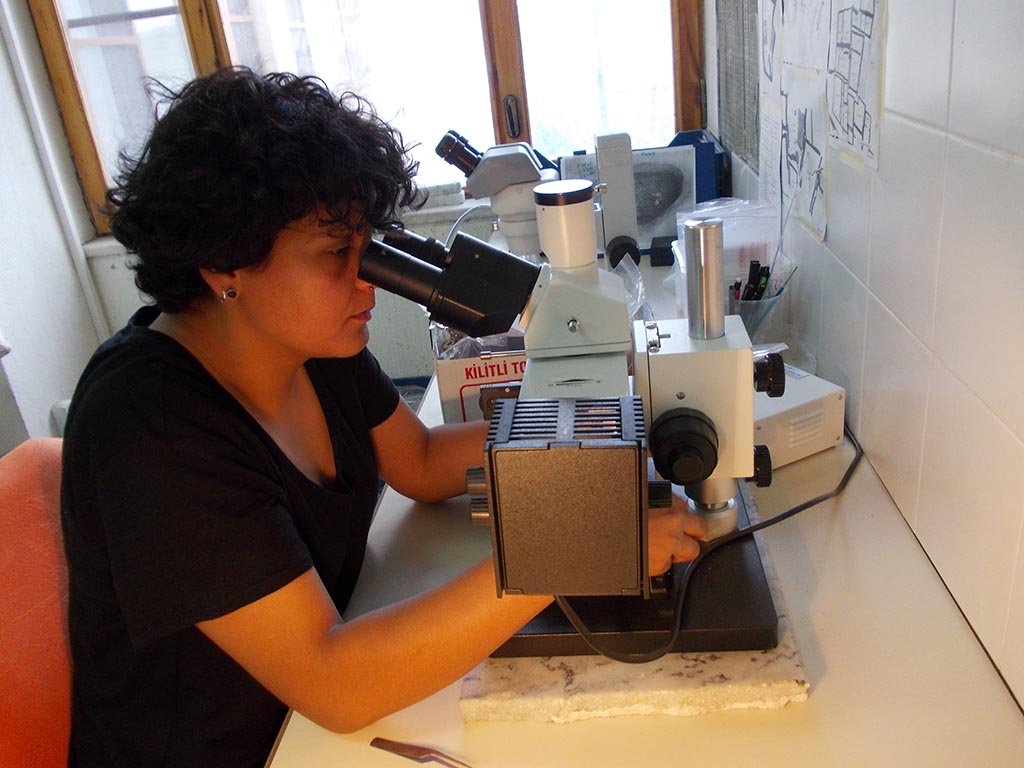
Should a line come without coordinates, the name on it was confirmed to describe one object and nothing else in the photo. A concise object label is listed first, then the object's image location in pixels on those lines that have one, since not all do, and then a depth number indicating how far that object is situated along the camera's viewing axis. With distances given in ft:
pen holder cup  4.63
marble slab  2.32
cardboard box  3.97
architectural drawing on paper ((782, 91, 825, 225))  4.16
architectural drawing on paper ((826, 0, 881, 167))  3.21
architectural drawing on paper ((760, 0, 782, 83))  4.89
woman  2.42
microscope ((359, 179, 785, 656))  1.88
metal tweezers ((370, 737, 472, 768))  2.29
